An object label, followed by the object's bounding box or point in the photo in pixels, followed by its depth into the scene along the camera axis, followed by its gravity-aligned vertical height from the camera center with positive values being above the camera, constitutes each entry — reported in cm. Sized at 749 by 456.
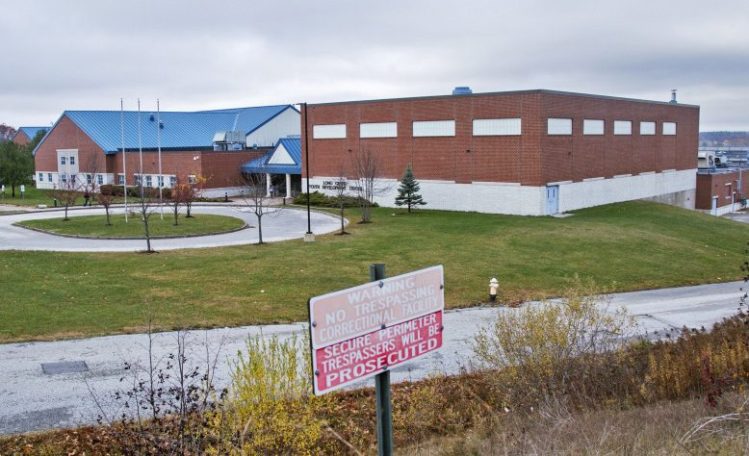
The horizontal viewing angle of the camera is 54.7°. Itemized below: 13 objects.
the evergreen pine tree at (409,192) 4515 -154
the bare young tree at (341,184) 4590 -107
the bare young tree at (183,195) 4078 -147
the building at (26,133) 12052 +628
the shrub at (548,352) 1090 -294
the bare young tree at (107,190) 6160 -172
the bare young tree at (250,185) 5585 -133
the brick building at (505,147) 4362 +135
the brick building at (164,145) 6184 +242
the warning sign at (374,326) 441 -102
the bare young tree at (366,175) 4878 -48
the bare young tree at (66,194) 4528 -163
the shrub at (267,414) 834 -294
